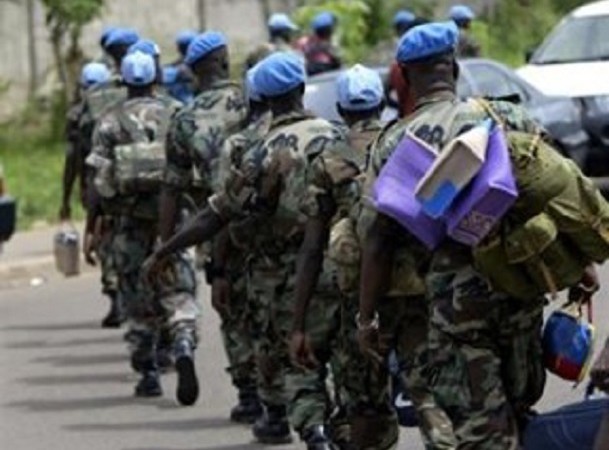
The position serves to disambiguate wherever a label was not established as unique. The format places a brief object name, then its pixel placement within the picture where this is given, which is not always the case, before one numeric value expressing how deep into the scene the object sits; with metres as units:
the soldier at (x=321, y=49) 22.81
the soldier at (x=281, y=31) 20.47
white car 19.62
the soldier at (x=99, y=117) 12.92
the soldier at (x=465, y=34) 21.47
